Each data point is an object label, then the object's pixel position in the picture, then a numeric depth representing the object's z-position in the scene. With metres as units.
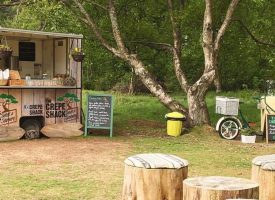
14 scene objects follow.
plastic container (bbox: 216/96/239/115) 12.20
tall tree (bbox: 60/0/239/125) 13.14
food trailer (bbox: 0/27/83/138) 11.74
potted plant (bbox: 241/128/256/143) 11.87
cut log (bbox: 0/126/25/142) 11.62
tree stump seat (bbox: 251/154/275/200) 4.41
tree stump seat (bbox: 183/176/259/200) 3.55
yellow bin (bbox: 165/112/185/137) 12.68
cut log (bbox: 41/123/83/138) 12.30
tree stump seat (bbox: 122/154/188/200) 4.13
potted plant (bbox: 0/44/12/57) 11.41
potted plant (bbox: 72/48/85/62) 12.70
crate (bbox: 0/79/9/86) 11.47
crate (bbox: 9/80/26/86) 11.63
